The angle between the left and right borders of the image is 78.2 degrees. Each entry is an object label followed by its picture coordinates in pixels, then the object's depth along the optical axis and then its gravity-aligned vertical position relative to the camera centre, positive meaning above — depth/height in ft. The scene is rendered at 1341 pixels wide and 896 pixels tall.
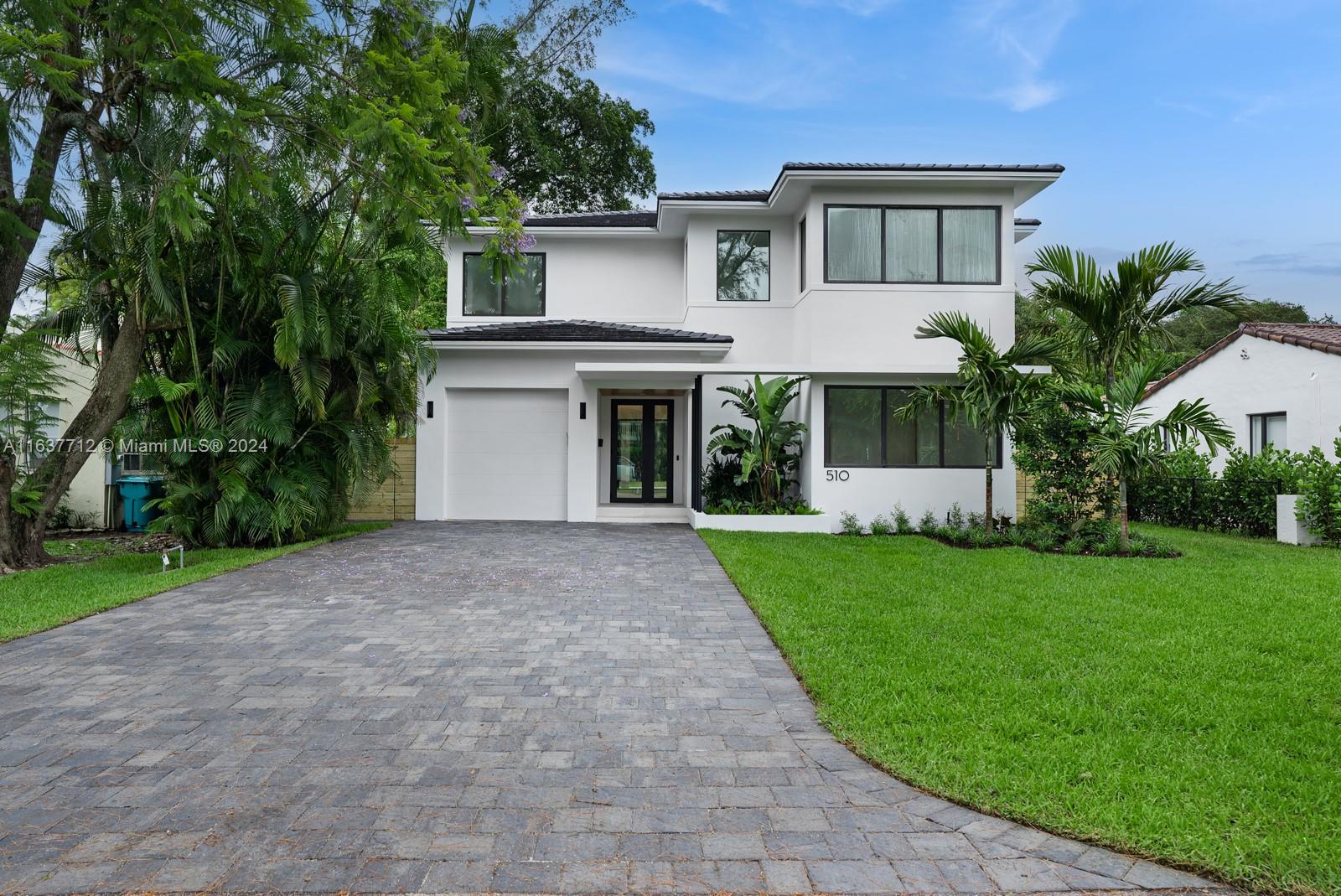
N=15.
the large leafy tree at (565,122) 84.33 +37.67
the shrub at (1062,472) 39.04 -0.41
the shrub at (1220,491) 46.03 -1.63
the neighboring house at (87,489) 47.14 -1.85
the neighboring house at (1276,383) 53.57 +5.91
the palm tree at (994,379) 39.93 +4.10
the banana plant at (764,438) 46.52 +1.39
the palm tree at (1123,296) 38.04 +7.97
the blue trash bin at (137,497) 47.11 -2.25
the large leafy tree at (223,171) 23.62 +10.04
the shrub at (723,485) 49.88 -1.45
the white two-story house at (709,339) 47.32 +7.49
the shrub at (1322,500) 40.98 -1.75
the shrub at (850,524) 46.24 -3.50
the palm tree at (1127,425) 36.55 +1.75
